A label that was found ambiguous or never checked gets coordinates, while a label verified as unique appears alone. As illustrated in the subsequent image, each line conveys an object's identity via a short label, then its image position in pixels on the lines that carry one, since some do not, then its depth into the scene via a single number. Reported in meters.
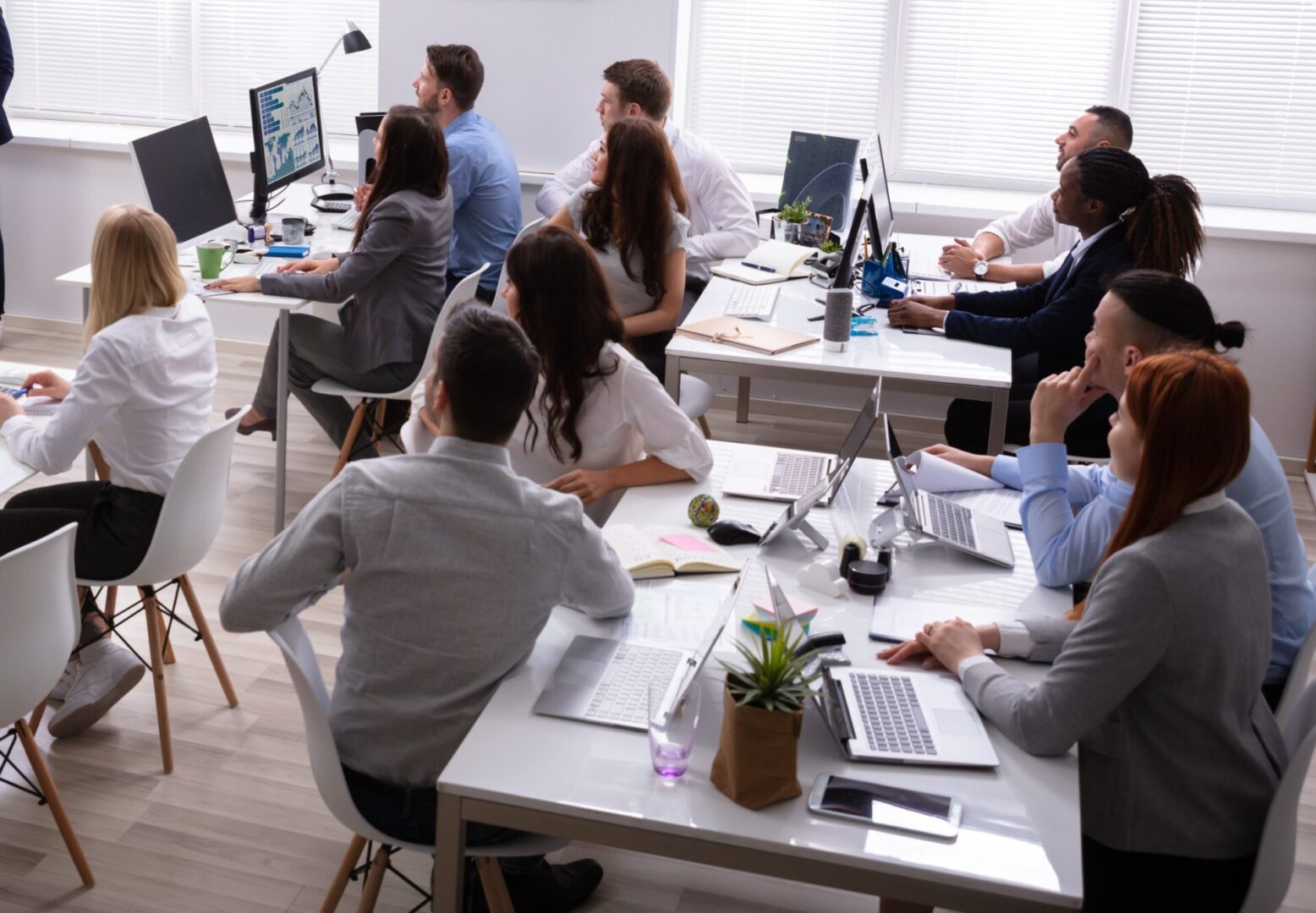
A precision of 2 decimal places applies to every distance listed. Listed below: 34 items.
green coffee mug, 4.21
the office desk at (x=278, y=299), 4.14
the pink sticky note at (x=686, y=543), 2.54
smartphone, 1.77
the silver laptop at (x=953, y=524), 2.60
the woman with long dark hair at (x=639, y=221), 3.89
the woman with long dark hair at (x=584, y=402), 2.71
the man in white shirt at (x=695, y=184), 4.83
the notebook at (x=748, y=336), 3.80
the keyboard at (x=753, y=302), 4.14
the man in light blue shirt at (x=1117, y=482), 2.36
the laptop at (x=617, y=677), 1.96
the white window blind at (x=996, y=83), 5.45
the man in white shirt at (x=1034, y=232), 4.54
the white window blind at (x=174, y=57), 6.18
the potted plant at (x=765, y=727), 1.76
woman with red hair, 1.87
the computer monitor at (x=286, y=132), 4.89
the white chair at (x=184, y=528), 2.88
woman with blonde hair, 2.86
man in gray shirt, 1.98
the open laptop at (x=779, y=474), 2.87
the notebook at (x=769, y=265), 4.62
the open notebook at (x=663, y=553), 2.44
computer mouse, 2.61
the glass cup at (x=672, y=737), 1.85
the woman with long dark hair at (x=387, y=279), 4.16
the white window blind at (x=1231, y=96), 5.31
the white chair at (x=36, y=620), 2.25
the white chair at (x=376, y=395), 4.09
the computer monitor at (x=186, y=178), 4.35
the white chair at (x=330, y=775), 1.99
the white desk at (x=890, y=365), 3.63
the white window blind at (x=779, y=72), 5.65
